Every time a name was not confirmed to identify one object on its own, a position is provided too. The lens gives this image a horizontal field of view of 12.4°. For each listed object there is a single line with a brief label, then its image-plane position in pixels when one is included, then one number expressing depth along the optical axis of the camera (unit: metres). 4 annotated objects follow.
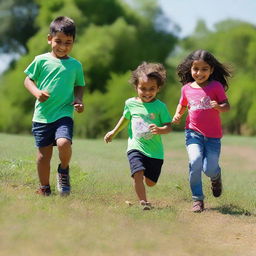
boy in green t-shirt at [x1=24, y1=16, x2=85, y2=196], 11.79
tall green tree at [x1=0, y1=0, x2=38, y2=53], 53.56
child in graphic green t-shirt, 11.70
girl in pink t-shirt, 12.01
